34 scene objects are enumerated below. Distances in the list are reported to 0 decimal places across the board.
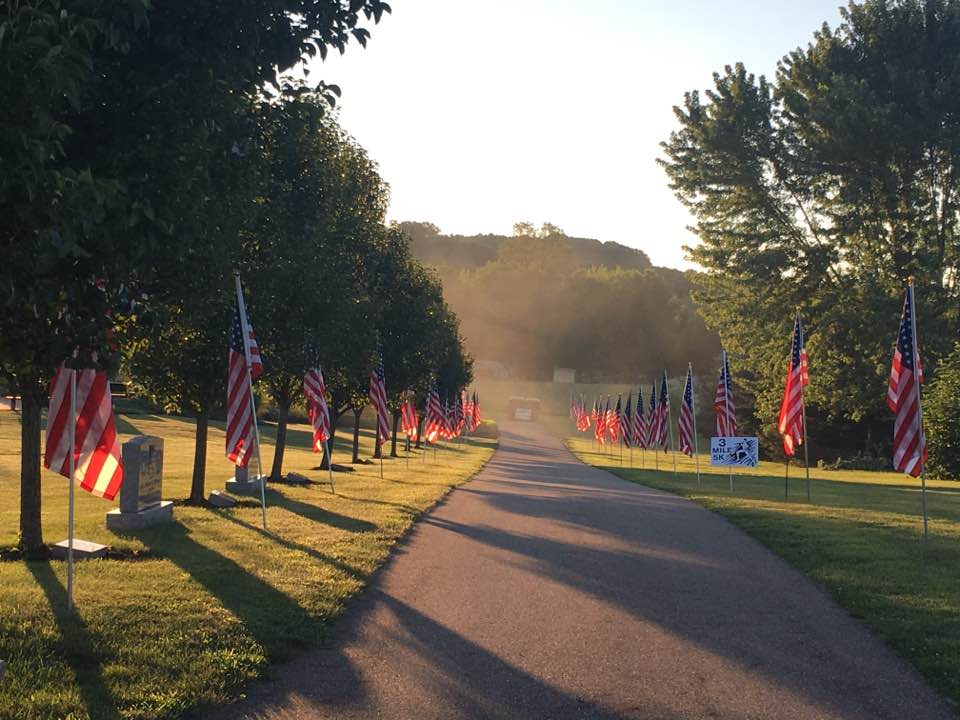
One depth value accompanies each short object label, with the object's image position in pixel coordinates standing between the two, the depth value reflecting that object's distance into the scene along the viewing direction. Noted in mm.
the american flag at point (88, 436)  9008
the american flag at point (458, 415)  54406
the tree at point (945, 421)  39312
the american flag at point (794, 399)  19938
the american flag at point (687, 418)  28516
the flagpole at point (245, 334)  13025
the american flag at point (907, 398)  13312
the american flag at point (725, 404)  25875
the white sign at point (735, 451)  24125
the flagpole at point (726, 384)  25906
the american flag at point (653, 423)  38312
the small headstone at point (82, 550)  10516
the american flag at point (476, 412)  73756
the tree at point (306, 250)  16672
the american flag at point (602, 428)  67625
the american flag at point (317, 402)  20078
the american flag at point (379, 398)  23955
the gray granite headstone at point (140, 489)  13031
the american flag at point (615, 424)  58688
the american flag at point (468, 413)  69125
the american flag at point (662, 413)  37116
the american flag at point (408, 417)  33219
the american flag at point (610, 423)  64375
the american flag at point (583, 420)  88588
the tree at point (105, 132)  4547
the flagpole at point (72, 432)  7894
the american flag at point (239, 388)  13938
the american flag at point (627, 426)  52344
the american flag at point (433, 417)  35962
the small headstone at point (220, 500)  17062
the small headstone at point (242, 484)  19375
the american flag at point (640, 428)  44375
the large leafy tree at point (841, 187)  36938
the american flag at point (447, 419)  47431
